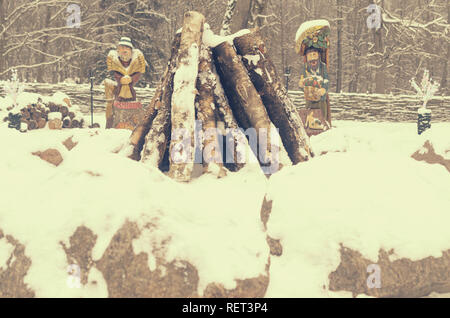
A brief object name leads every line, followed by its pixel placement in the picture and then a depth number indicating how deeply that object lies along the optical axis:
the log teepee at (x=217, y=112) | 5.34
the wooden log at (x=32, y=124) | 10.59
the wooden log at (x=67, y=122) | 11.26
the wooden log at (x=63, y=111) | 11.35
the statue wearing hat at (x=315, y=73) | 7.28
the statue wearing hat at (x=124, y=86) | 8.73
